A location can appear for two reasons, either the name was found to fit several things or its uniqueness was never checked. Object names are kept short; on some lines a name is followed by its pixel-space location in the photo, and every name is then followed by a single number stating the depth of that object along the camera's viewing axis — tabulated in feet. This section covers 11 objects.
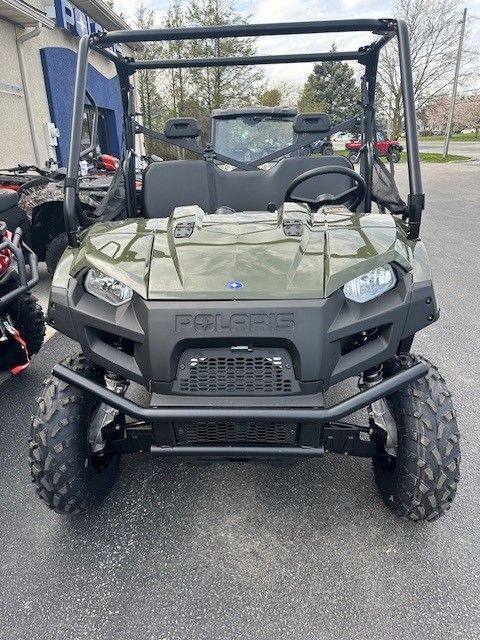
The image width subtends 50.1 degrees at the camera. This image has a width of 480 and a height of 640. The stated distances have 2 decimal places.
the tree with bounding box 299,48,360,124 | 128.47
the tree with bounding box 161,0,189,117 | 53.16
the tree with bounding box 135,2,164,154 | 52.47
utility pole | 76.54
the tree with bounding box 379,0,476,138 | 81.05
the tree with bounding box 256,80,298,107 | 59.33
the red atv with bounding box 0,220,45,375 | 8.07
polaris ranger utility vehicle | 4.85
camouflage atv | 13.82
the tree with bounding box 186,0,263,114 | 52.80
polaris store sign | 31.34
